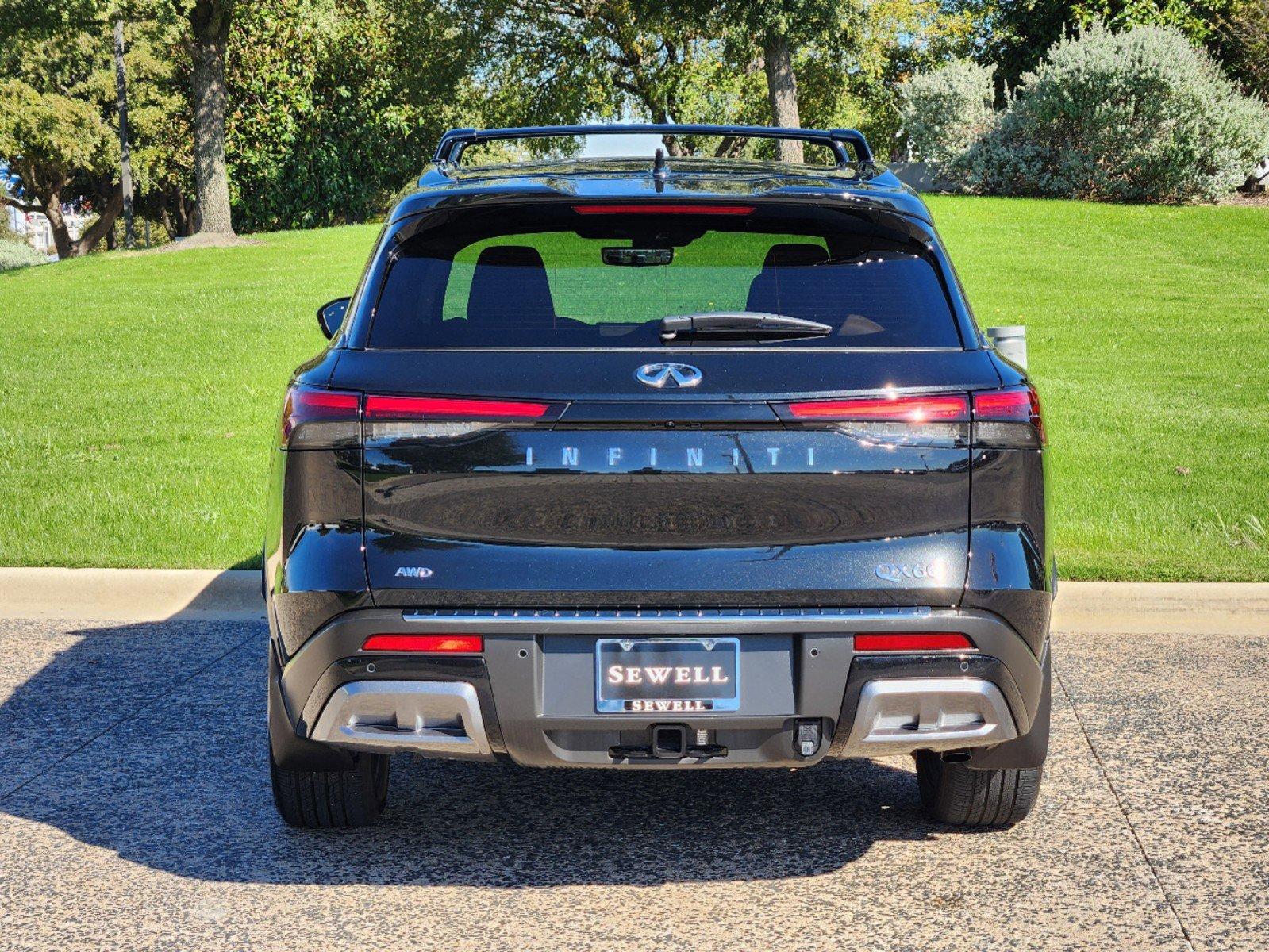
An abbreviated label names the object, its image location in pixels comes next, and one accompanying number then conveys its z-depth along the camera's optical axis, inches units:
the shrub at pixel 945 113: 1112.2
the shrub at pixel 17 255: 1873.8
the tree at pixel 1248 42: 1198.9
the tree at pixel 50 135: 1664.6
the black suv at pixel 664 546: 135.1
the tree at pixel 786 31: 1072.8
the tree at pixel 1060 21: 1294.3
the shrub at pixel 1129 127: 1017.5
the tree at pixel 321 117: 1627.7
